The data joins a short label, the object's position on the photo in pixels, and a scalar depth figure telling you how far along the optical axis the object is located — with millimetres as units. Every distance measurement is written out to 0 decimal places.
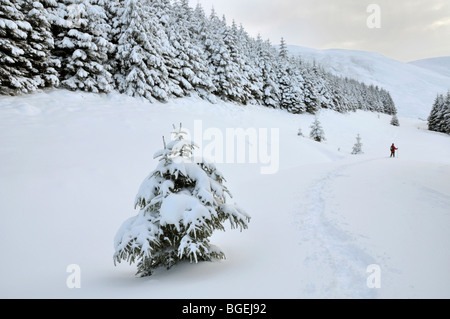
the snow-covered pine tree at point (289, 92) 48906
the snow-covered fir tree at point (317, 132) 34125
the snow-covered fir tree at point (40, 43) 16750
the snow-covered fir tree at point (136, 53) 22594
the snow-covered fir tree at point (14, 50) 14906
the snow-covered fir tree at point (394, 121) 71319
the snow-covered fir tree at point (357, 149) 31588
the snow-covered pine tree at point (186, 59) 29683
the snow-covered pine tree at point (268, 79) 46781
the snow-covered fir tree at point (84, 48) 19125
